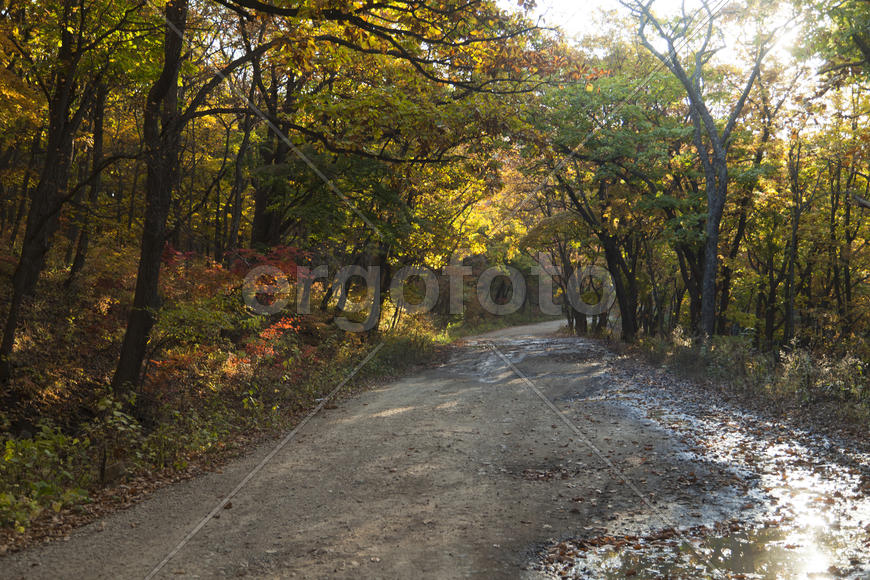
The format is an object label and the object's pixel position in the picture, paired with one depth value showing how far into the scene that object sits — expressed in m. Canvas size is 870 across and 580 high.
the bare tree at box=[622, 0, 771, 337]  18.50
